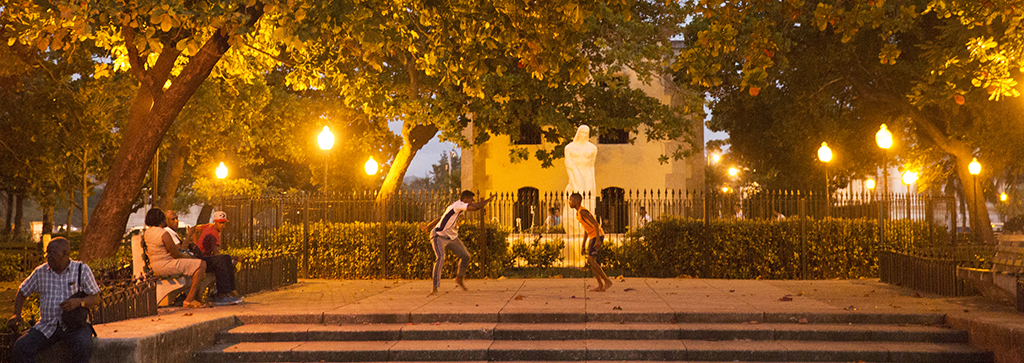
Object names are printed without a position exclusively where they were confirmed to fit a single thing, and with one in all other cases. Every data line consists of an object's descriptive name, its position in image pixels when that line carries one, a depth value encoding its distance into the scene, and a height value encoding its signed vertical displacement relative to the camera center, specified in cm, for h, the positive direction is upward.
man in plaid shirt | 641 -66
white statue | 2170 +121
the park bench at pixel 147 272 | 983 -69
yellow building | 3092 +169
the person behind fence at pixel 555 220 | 2079 -22
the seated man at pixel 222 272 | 1043 -72
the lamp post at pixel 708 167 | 1472 +335
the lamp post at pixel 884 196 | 1474 +20
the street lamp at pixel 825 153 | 1697 +115
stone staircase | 787 -134
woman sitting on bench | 966 -45
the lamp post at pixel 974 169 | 2250 +103
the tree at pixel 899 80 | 1341 +361
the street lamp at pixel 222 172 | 2114 +120
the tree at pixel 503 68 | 984 +258
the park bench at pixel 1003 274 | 938 -84
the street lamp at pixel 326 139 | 1480 +141
